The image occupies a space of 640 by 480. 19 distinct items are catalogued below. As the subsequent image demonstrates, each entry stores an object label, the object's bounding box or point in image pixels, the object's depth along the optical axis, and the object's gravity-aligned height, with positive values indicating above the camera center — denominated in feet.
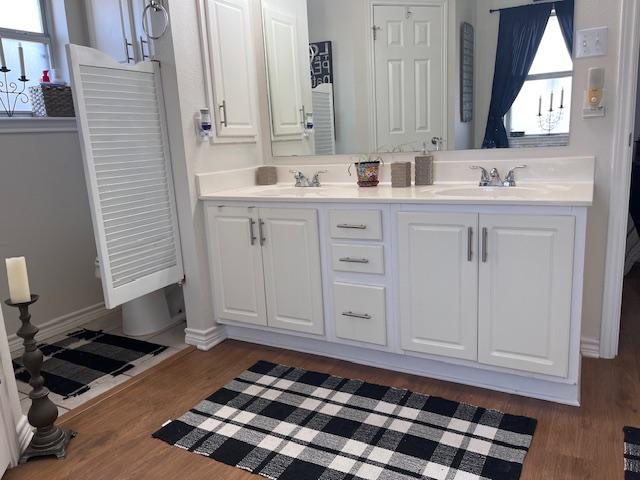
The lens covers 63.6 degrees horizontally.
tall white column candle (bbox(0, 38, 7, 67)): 9.21 +1.68
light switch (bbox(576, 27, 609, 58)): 6.84 +1.05
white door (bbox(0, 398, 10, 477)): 5.54 -3.10
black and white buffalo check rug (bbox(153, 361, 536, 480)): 5.50 -3.47
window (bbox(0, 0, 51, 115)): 9.50 +2.13
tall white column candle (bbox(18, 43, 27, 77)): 9.27 +1.67
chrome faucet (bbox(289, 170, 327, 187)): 9.28 -0.75
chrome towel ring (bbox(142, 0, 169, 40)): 7.75 +1.98
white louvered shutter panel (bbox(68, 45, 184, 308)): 6.98 -0.36
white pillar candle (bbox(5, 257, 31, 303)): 5.68 -1.39
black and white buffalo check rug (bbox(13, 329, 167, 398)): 7.82 -3.41
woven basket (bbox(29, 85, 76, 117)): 9.37 +0.93
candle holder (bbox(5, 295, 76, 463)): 5.84 -2.95
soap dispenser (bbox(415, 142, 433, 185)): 8.08 -0.58
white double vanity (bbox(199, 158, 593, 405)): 6.15 -1.89
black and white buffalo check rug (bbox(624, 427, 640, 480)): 5.20 -3.49
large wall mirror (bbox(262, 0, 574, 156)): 7.48 +0.91
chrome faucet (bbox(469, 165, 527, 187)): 7.69 -0.76
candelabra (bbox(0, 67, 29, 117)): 9.32 +1.08
